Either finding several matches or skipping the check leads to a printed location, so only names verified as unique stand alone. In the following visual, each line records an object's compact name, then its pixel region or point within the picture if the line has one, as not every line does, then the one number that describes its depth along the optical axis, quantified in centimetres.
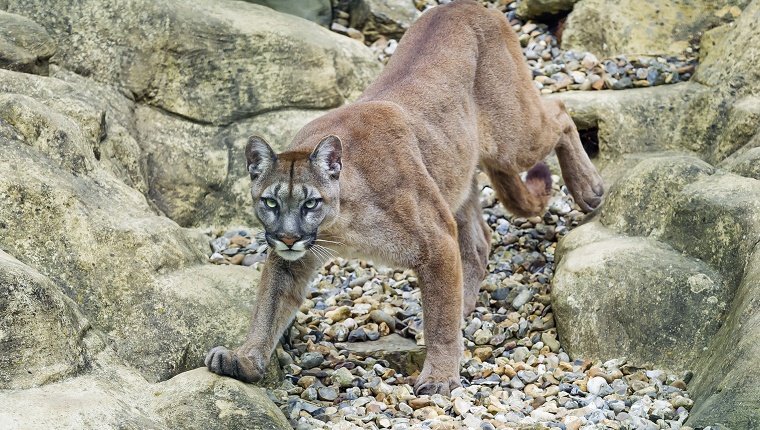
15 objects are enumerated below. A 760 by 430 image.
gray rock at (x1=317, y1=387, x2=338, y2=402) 1200
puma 1150
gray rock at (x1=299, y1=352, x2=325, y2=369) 1294
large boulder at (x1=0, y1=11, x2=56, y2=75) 1495
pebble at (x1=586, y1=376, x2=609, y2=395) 1177
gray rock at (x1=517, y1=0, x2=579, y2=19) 1997
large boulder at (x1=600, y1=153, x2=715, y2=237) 1354
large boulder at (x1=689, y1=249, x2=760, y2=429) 939
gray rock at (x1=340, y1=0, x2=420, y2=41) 2086
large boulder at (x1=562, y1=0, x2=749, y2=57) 1923
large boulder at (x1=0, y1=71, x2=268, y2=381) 1127
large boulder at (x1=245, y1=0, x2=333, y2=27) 1959
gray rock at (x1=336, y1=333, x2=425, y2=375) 1306
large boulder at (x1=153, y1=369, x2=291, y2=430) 982
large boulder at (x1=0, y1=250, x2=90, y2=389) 914
